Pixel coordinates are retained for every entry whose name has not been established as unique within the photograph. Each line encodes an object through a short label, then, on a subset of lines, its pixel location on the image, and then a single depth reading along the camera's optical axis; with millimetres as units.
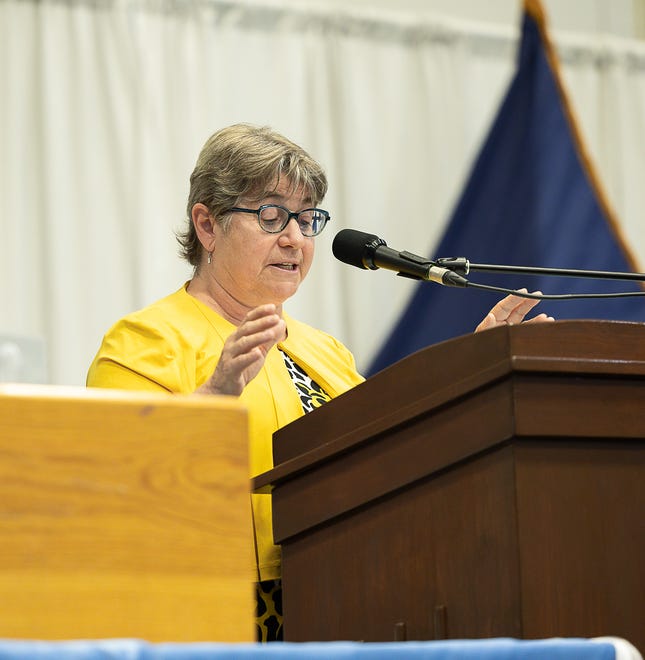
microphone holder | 5429
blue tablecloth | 4250
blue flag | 7447
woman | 5740
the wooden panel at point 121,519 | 4517
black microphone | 5490
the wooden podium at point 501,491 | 5193
